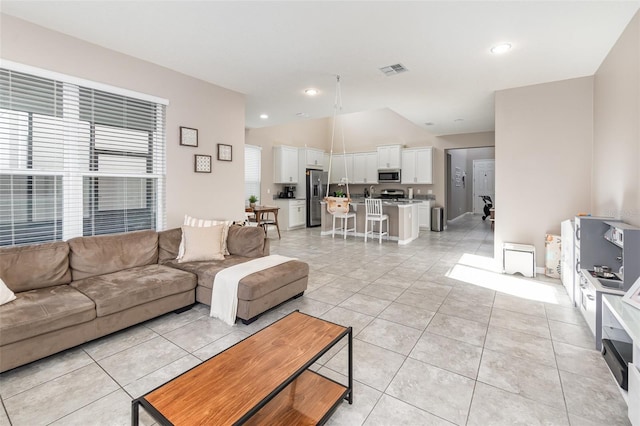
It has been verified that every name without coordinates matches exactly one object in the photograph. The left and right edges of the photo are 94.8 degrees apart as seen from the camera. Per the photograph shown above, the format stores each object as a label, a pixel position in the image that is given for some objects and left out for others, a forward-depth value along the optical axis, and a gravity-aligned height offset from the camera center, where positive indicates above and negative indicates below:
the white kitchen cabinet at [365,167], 9.11 +1.39
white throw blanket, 2.66 -0.75
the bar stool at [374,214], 6.46 -0.05
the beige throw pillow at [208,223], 3.56 -0.15
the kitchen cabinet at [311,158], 8.98 +1.70
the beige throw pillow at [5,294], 2.09 -0.60
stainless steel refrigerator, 8.91 +0.51
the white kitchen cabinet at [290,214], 8.34 -0.08
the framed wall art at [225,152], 4.24 +0.87
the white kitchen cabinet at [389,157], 8.68 +1.65
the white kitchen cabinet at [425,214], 8.34 -0.08
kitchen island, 6.44 -0.21
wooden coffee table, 1.15 -0.77
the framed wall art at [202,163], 3.96 +0.66
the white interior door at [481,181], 13.20 +1.41
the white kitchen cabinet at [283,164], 8.32 +1.35
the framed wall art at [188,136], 3.78 +0.98
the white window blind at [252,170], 7.79 +1.12
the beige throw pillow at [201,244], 3.27 -0.37
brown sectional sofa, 2.01 -0.66
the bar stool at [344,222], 6.90 -0.26
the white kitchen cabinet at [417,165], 8.27 +1.33
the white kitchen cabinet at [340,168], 9.54 +1.45
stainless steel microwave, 8.68 +1.08
